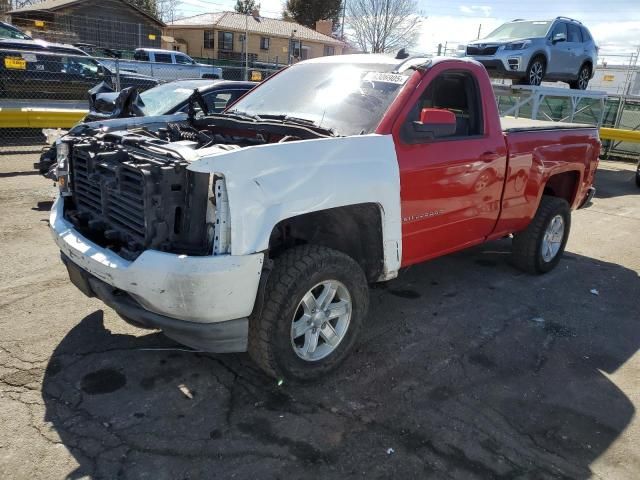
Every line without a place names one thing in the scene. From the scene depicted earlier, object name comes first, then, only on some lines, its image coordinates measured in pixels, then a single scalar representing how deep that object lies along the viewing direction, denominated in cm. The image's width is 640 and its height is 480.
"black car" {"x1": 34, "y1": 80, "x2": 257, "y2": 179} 699
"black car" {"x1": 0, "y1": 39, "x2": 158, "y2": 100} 1216
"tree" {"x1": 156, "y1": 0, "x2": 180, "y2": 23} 5397
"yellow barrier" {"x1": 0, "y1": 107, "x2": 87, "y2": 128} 1095
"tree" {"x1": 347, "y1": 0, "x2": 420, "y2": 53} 4856
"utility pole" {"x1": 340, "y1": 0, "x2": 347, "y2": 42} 5004
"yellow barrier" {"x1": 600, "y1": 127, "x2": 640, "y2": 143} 1437
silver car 1184
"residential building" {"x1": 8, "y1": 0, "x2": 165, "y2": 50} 2994
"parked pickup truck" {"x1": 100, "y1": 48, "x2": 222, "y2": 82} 1952
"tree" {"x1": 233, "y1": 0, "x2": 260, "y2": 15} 5959
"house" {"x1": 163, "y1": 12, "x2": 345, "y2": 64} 4566
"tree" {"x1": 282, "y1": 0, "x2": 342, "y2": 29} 5522
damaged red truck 281
